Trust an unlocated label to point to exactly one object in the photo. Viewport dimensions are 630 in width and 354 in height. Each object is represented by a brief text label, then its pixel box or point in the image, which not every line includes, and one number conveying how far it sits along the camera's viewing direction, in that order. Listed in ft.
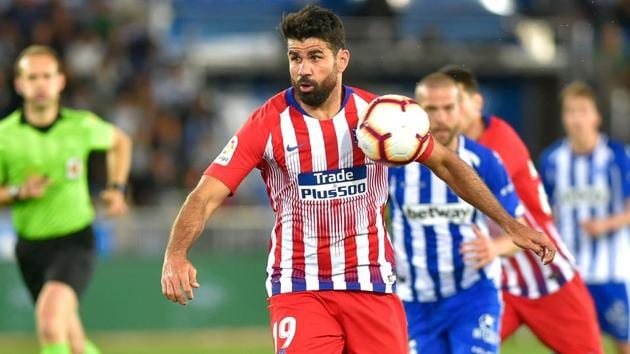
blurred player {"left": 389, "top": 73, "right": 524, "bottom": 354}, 51.19
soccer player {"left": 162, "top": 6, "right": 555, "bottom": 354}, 41.73
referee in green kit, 65.67
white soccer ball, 40.04
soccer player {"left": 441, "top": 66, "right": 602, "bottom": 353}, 55.88
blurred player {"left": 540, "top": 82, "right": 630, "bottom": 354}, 70.33
